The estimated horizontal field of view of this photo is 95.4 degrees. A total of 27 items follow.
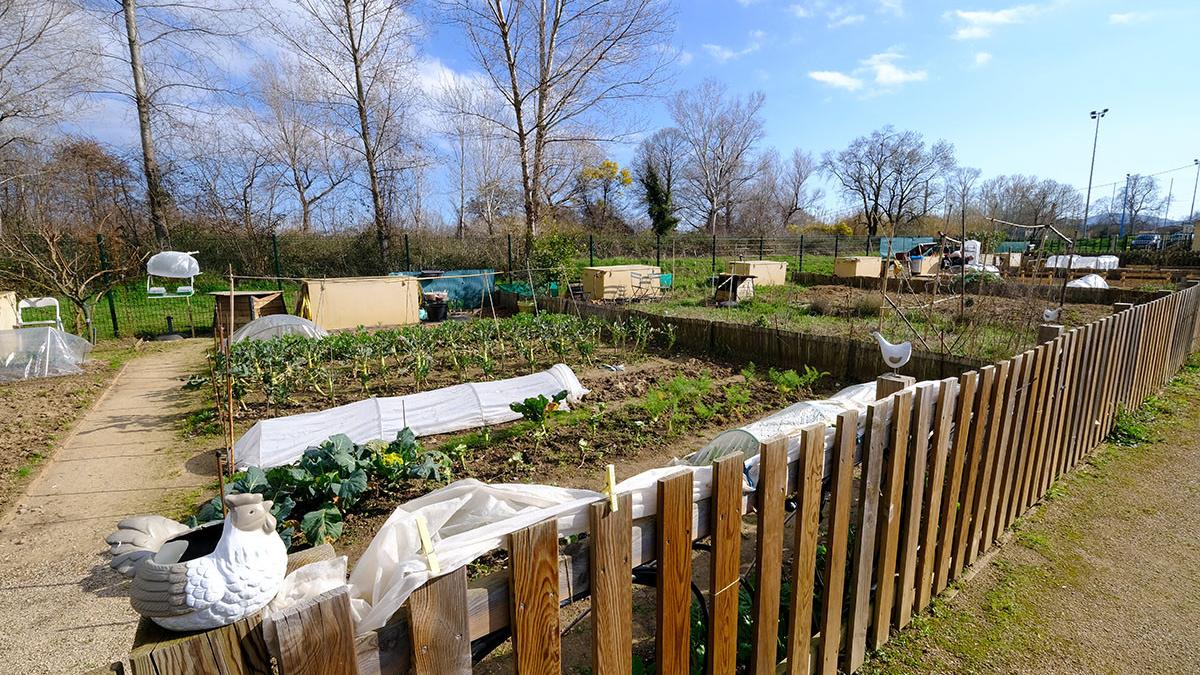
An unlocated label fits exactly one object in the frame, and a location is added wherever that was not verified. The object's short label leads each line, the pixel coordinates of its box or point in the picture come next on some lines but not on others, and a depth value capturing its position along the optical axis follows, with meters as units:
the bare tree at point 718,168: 45.78
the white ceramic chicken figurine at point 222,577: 0.96
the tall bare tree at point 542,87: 18.94
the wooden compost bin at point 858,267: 18.39
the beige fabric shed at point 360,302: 11.58
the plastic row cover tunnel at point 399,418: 4.68
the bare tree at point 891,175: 49.34
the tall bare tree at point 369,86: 17.48
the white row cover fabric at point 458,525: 1.13
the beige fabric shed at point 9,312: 8.44
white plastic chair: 8.91
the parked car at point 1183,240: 23.07
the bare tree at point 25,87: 14.71
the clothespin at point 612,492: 1.28
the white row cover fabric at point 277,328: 8.77
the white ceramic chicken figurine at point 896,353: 4.69
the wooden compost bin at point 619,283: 14.91
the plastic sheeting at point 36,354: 7.53
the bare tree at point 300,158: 23.27
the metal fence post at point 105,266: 11.18
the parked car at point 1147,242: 29.45
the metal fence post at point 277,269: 14.59
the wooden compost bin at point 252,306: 11.34
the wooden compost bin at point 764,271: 16.55
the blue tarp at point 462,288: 15.59
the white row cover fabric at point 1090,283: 13.37
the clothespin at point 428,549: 1.12
